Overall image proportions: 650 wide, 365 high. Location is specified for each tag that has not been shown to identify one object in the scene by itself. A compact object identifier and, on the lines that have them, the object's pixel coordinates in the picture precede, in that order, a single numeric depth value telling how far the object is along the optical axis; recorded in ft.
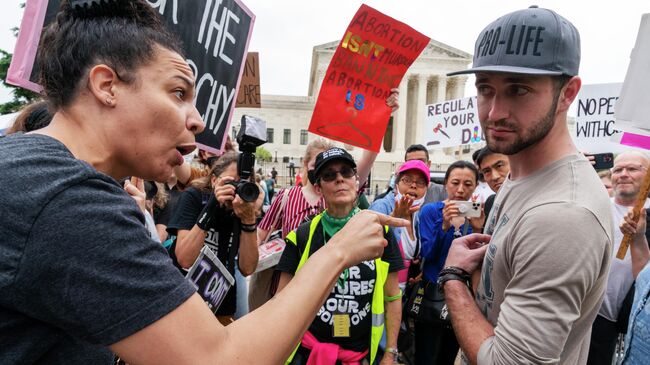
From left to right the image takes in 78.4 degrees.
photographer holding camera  8.63
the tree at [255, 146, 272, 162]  150.82
